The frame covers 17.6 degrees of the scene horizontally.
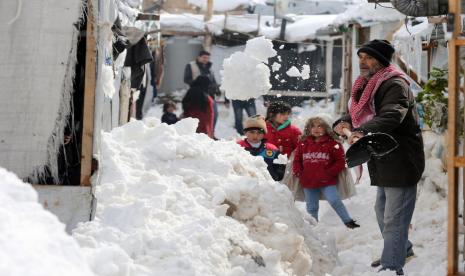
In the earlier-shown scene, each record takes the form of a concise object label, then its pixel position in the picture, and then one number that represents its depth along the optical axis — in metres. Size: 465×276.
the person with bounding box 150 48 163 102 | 35.33
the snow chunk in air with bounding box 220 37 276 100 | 19.85
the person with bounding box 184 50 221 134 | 28.16
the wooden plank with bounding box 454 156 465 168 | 8.76
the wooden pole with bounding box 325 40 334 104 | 46.72
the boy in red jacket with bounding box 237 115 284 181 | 17.39
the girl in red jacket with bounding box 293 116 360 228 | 16.92
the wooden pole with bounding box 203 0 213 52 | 49.66
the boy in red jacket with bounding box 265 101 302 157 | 18.25
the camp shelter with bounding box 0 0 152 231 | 9.98
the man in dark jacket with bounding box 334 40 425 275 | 11.93
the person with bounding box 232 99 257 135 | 31.96
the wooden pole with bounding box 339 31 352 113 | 40.75
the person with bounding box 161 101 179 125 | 29.55
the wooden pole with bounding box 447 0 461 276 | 8.80
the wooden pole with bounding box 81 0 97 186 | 10.27
